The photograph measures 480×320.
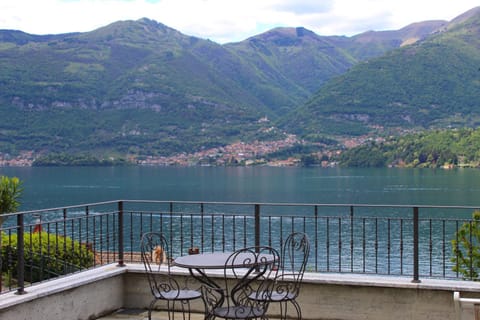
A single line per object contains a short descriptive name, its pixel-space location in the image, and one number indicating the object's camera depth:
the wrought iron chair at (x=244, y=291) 5.32
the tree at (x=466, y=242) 10.37
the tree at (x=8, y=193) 11.37
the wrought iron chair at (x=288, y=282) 5.69
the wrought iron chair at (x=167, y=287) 5.83
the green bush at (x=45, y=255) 9.81
